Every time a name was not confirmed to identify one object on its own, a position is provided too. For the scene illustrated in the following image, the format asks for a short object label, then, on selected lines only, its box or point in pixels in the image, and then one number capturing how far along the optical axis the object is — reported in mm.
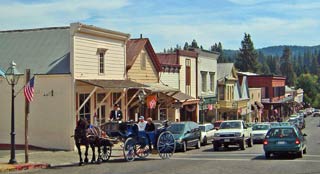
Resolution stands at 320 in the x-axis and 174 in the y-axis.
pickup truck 28859
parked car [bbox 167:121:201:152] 27747
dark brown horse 20172
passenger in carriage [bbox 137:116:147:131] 22445
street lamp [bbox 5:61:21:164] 19700
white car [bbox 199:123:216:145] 33812
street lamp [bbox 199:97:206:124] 50131
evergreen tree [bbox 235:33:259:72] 147262
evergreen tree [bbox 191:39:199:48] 139462
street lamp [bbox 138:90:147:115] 32281
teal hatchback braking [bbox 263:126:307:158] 23000
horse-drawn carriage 21172
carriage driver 25888
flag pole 20356
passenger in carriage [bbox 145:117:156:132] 22000
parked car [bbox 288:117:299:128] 62506
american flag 21280
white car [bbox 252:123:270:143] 36062
